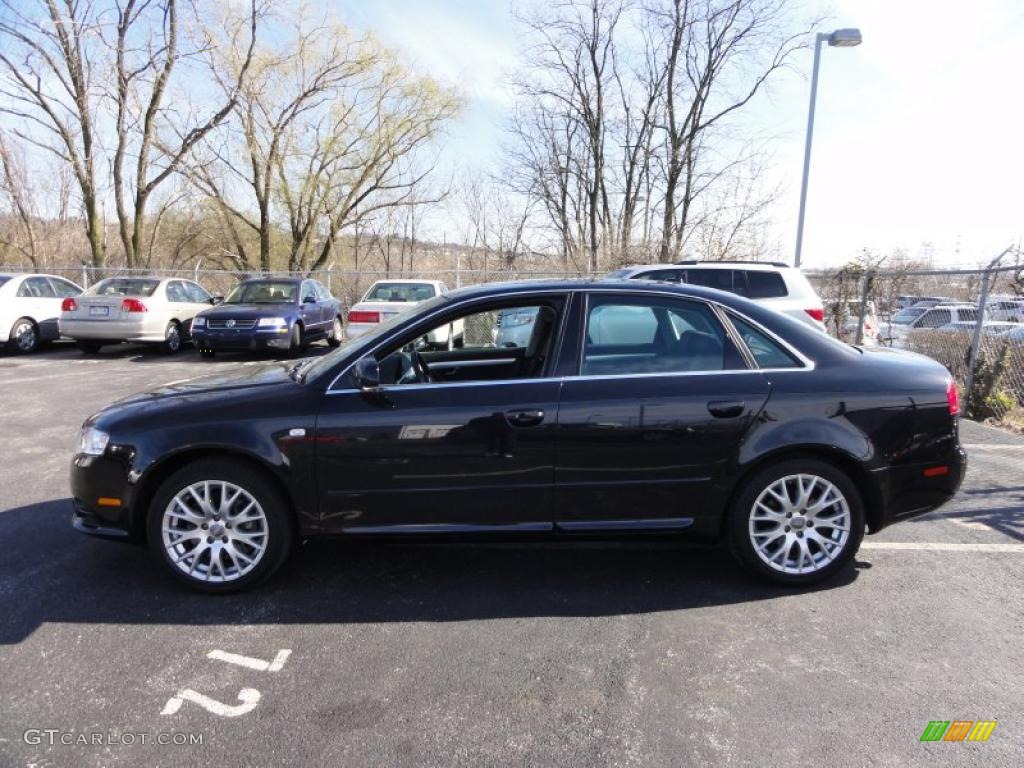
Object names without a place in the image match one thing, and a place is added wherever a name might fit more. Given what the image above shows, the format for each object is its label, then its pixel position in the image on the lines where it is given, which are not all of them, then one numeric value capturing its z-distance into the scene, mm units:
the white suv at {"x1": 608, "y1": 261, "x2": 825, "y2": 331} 8602
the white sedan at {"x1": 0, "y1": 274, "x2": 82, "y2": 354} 12422
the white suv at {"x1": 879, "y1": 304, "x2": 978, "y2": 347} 9086
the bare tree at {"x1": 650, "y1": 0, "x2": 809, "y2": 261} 24719
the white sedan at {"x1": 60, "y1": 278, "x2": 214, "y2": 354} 12492
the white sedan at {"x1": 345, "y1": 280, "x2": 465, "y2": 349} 11570
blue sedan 12102
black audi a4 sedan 3295
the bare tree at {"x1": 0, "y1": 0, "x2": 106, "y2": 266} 20281
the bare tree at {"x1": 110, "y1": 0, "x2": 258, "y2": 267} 21203
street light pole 12195
